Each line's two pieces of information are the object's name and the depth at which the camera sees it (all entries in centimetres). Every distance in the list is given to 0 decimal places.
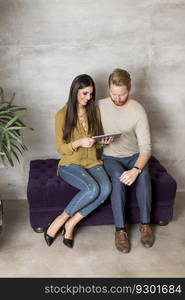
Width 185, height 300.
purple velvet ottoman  322
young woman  311
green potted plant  292
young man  313
